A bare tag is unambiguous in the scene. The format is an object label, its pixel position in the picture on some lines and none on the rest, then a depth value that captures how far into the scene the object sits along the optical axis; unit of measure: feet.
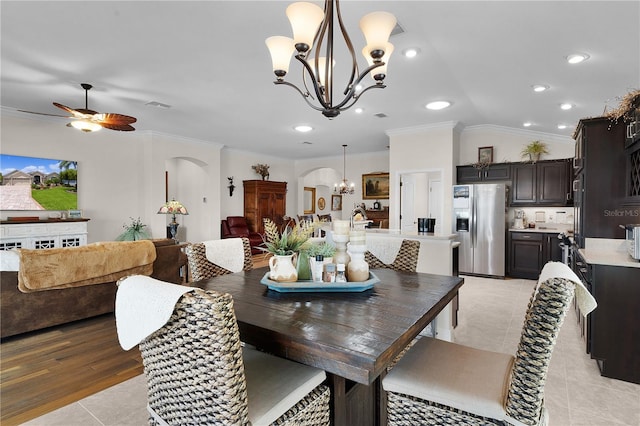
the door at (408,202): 22.76
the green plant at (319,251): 6.12
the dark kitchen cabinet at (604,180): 9.93
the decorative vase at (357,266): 5.93
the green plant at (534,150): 19.17
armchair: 26.40
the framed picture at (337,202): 36.68
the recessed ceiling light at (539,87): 12.44
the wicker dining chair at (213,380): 3.24
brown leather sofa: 9.73
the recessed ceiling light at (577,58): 9.68
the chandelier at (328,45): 5.82
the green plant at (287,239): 5.91
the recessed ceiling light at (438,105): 15.24
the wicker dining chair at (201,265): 7.46
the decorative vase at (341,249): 6.08
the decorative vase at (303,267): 6.14
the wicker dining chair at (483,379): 3.76
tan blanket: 9.68
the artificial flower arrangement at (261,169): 28.99
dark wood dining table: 3.65
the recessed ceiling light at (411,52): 10.05
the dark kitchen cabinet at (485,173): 19.88
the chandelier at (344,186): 28.99
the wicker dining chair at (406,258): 8.20
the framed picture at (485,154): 20.30
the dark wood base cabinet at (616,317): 7.82
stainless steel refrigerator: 18.85
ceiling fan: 12.52
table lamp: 18.49
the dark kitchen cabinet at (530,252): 18.16
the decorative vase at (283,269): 5.92
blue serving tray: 5.69
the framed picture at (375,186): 28.89
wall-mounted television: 16.46
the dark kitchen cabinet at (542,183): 18.44
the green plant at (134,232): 20.04
